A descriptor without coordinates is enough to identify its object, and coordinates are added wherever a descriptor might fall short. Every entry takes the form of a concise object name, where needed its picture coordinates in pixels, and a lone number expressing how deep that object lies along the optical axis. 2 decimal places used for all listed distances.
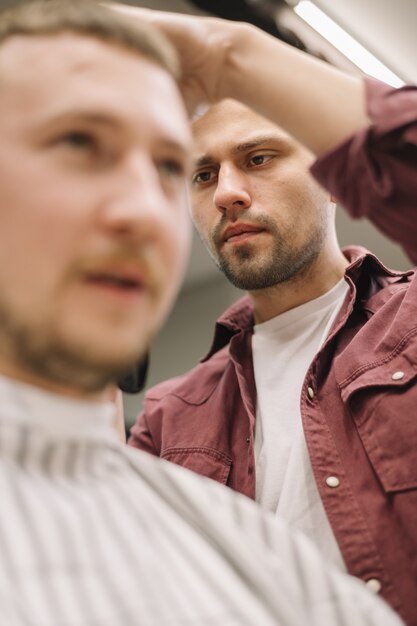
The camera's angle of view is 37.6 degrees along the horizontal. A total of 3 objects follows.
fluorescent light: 2.15
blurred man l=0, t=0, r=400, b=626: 0.64
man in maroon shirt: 0.96
